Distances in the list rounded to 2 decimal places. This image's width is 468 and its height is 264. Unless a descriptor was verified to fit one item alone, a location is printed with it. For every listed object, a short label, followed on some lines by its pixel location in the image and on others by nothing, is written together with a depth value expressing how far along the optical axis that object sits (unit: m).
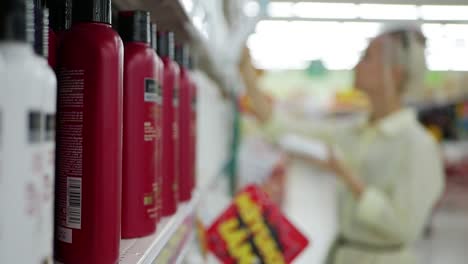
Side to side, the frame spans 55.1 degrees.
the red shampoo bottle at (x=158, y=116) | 0.66
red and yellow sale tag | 1.12
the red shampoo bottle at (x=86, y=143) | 0.46
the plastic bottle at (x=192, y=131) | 1.02
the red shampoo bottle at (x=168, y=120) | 0.79
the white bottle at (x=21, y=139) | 0.30
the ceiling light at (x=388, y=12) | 3.21
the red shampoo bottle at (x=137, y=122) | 0.60
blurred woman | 2.14
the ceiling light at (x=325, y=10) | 3.15
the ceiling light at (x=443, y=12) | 3.20
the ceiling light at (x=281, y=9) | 3.15
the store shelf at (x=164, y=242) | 0.56
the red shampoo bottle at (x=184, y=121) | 0.95
